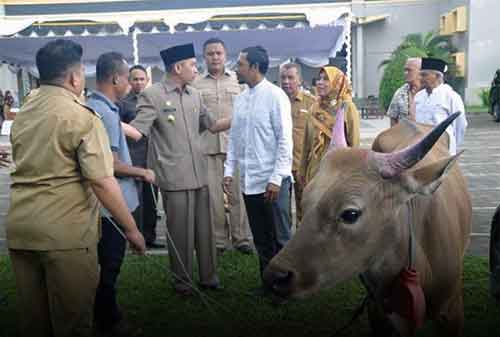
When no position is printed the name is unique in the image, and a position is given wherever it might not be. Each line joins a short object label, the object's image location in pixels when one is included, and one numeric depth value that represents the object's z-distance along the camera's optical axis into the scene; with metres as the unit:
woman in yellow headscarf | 6.20
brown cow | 2.95
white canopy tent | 16.62
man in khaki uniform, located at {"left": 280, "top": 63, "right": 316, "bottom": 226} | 6.72
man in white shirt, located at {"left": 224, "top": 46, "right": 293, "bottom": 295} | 5.02
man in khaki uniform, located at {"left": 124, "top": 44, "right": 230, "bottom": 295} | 5.18
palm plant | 23.61
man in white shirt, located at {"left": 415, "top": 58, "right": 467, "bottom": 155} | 6.67
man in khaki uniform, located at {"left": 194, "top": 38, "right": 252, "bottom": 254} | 6.74
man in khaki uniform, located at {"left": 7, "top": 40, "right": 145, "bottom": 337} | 3.15
